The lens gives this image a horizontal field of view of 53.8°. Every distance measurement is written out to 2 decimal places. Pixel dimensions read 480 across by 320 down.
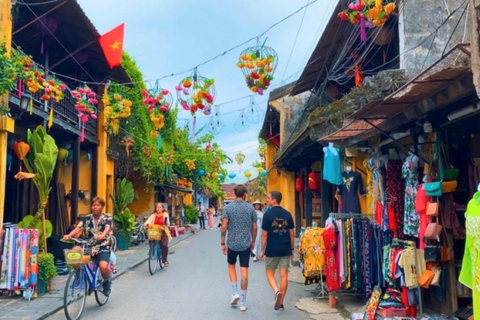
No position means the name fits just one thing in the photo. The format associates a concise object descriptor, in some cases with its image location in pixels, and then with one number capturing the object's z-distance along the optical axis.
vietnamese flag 13.65
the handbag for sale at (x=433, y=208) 5.54
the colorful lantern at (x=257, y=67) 10.04
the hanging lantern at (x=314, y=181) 13.61
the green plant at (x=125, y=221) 18.11
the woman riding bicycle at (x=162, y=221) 12.15
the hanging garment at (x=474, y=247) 3.95
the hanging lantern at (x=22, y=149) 9.95
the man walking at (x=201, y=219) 36.92
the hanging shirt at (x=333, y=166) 9.12
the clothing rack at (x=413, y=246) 6.03
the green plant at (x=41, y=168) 9.52
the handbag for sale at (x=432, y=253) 5.60
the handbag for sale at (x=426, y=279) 5.72
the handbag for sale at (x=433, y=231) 5.43
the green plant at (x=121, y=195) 19.09
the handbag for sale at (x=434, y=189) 5.54
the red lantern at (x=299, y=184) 18.05
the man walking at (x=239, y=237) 7.67
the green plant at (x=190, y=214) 42.72
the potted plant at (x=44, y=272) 8.79
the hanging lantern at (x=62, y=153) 14.35
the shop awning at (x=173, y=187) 28.55
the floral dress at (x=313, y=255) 8.18
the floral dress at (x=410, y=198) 6.42
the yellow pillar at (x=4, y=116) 9.29
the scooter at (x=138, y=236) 19.93
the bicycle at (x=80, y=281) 6.69
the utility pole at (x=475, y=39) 3.53
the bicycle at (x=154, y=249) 11.74
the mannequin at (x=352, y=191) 8.82
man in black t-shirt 7.43
